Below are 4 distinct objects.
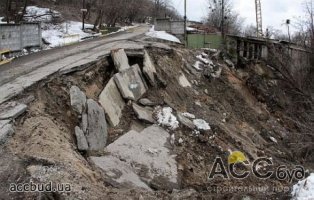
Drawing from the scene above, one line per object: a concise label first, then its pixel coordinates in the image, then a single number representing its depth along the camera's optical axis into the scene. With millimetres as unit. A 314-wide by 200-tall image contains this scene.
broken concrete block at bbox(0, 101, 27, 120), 6750
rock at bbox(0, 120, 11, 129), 6413
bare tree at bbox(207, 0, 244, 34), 47400
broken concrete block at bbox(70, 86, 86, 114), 8371
